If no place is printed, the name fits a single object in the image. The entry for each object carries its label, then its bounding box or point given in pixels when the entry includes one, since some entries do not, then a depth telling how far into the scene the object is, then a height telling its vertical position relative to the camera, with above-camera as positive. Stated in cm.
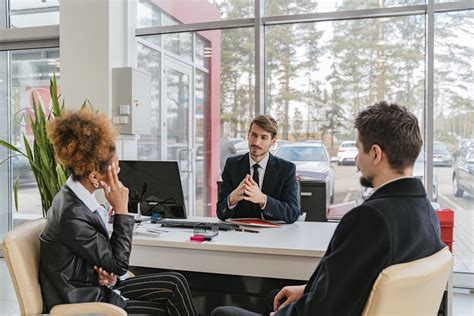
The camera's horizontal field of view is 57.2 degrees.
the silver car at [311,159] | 451 -15
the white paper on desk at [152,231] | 244 -50
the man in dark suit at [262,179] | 274 -22
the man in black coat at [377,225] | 123 -23
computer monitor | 252 -24
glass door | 514 +25
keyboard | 259 -49
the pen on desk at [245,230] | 252 -50
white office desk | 211 -55
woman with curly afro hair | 168 -32
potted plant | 367 -14
